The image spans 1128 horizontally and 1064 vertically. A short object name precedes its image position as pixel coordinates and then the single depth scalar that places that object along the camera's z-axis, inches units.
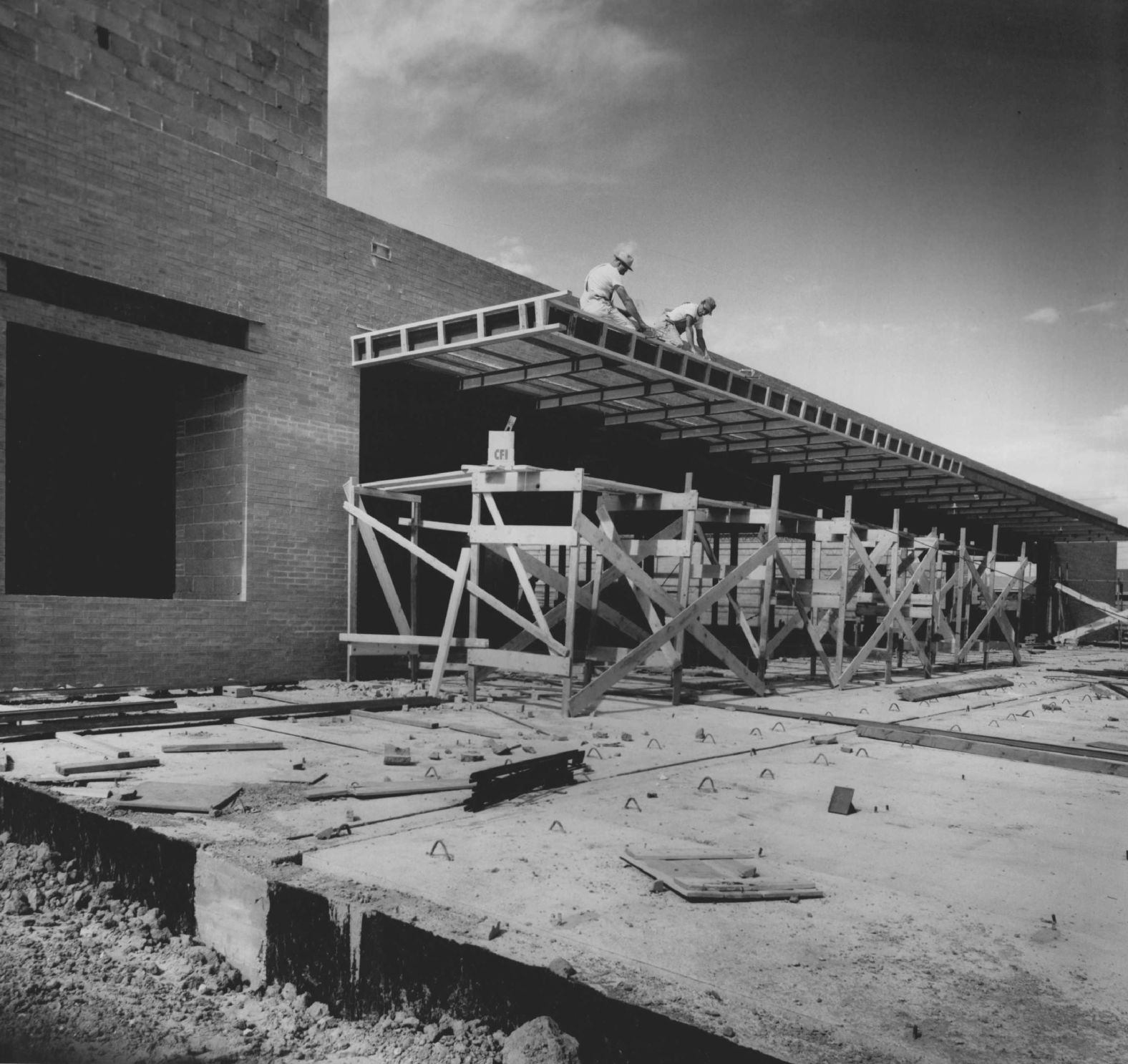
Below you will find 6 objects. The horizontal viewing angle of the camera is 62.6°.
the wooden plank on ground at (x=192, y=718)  294.7
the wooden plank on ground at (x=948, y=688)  504.4
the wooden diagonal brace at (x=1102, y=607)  1059.9
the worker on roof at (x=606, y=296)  463.2
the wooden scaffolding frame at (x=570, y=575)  403.9
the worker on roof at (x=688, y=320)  594.5
